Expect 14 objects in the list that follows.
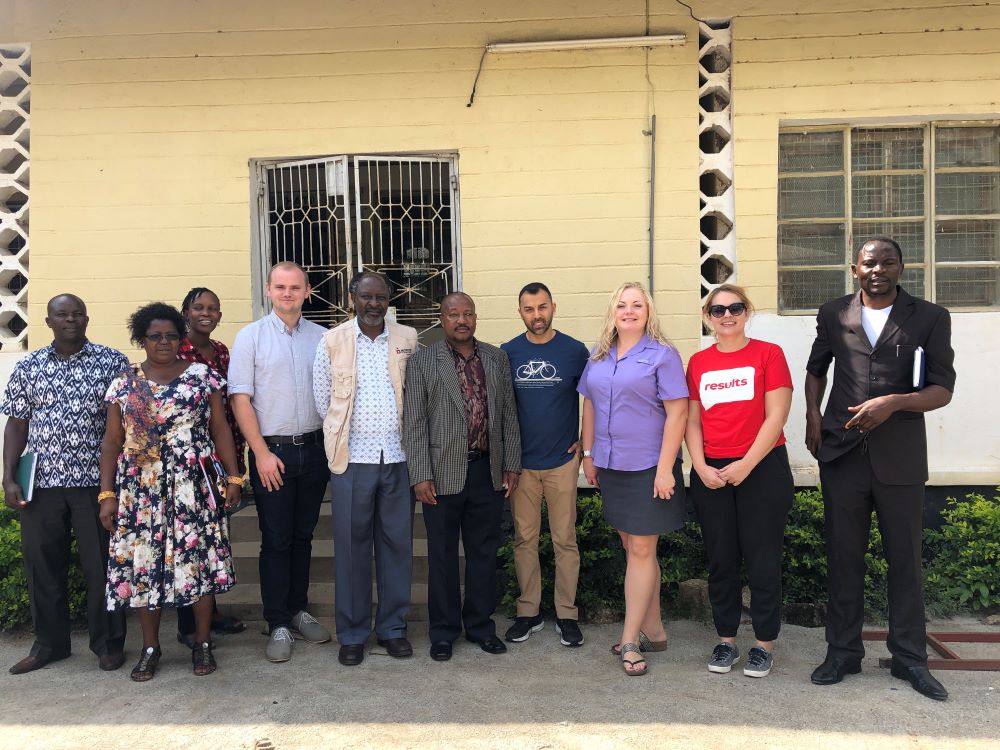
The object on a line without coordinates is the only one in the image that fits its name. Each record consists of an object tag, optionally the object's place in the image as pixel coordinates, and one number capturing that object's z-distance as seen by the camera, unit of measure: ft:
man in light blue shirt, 13.87
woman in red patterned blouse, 15.11
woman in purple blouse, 13.01
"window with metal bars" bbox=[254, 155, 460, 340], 19.34
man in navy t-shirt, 14.37
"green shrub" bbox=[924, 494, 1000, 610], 15.83
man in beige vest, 13.73
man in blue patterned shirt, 13.50
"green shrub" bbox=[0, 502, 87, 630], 15.51
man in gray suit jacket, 13.67
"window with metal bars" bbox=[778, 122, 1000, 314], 18.81
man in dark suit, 12.17
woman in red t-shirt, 12.72
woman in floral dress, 13.01
